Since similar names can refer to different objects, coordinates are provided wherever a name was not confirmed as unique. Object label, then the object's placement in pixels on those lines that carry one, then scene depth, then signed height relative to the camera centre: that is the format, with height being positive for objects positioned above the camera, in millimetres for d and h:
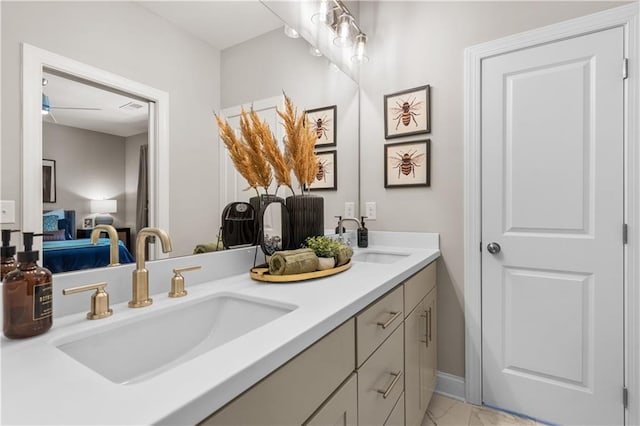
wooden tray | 1118 -225
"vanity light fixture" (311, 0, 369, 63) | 1807 +1115
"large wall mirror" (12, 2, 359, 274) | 744 +217
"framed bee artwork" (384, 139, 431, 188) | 1939 +305
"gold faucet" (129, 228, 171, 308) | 857 -170
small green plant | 1297 -139
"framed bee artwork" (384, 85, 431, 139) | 1934 +622
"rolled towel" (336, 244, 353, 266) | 1338 -177
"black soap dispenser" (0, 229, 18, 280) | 666 -89
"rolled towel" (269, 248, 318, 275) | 1139 -181
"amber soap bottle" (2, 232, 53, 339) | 627 -168
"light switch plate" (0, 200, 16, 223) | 694 +2
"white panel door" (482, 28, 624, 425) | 1513 -81
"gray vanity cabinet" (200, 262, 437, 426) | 591 -413
